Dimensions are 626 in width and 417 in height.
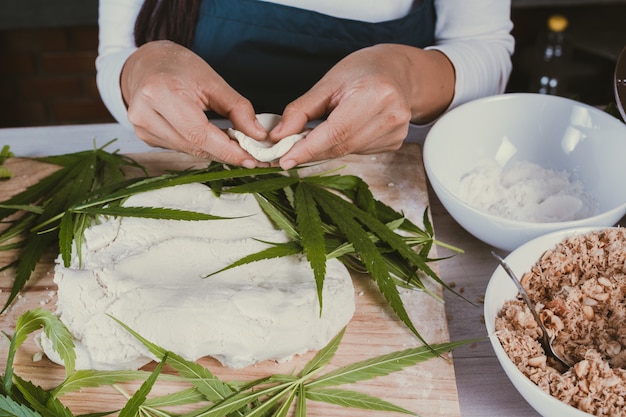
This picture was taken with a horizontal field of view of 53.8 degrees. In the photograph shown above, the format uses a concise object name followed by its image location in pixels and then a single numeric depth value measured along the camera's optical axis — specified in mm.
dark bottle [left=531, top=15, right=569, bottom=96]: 3070
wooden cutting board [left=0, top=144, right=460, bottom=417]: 982
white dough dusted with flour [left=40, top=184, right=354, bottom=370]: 993
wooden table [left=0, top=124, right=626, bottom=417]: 1020
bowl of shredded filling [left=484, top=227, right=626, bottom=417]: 870
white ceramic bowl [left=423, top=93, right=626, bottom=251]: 1252
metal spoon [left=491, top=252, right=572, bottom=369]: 955
